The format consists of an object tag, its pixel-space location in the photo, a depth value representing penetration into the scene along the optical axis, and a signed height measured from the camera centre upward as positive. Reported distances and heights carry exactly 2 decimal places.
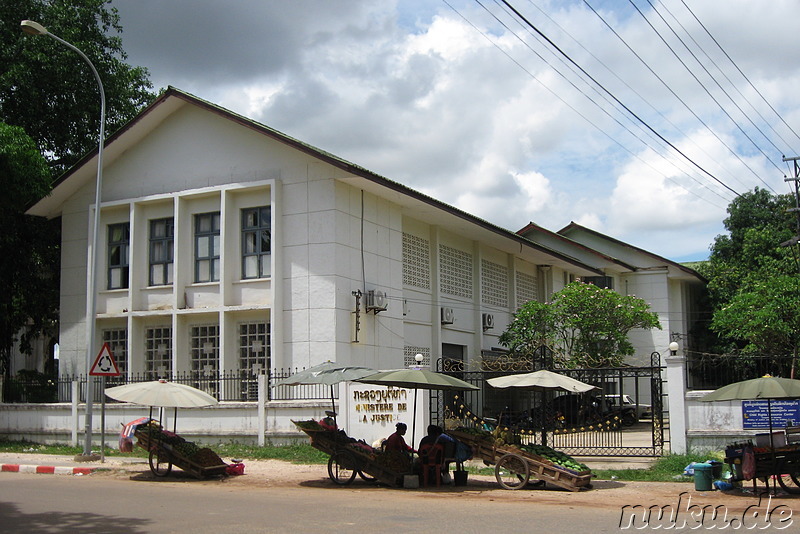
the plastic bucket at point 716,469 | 13.98 -1.51
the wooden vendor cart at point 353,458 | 14.40 -1.30
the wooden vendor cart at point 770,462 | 13.08 -1.32
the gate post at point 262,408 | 19.97 -0.61
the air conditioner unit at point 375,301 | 22.28 +2.10
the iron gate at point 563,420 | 18.33 -0.96
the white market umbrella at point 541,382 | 15.17 -0.05
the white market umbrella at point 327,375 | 15.53 +0.12
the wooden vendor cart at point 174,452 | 15.27 -1.24
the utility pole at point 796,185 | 33.59 +7.57
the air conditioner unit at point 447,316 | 26.41 +1.99
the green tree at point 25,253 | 22.53 +4.15
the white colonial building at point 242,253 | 21.75 +3.56
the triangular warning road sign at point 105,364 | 18.36 +0.43
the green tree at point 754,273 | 29.62 +4.72
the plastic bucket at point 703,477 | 13.77 -1.60
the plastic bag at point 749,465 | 12.98 -1.34
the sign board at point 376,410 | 18.39 -0.63
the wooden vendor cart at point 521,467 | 13.82 -1.44
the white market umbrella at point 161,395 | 14.66 -0.20
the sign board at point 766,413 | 16.03 -0.69
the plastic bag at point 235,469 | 15.77 -1.61
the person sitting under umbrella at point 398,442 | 14.52 -1.04
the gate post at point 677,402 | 17.05 -0.49
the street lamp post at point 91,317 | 19.11 +1.54
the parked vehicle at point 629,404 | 32.46 -1.02
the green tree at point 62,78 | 25.94 +9.61
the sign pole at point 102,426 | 18.72 -0.92
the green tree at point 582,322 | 28.73 +1.93
